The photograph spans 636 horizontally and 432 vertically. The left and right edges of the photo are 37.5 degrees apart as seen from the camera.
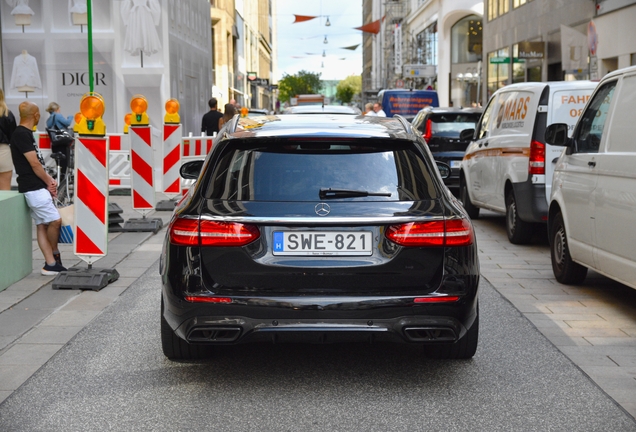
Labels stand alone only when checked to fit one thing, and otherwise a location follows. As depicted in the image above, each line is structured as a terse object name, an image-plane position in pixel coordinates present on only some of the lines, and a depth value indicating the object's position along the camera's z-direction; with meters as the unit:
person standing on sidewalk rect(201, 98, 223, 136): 21.39
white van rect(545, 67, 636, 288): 6.74
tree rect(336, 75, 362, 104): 178.50
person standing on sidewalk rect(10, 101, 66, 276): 8.37
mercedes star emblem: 4.74
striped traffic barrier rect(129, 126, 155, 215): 12.30
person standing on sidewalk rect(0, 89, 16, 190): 10.12
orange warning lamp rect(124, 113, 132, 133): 20.67
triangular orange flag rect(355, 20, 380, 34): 65.11
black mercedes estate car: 4.72
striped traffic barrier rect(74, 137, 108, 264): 8.34
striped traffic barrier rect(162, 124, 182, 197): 14.44
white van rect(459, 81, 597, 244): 10.47
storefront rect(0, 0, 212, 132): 21.50
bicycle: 15.75
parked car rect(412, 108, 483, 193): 17.36
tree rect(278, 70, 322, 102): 150.50
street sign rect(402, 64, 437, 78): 61.31
